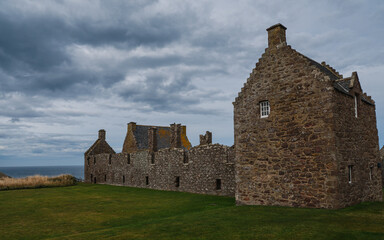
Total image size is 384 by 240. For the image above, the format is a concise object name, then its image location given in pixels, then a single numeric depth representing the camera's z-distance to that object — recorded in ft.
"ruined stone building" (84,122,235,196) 67.26
